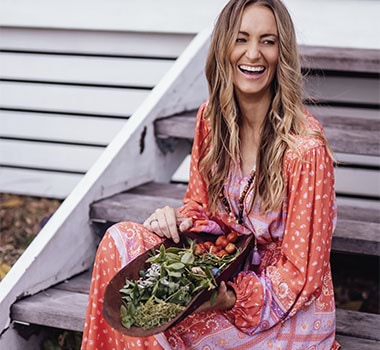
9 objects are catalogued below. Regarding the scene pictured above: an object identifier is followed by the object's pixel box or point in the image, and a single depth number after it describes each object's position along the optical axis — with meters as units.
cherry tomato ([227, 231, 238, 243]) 2.26
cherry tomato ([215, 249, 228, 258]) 2.22
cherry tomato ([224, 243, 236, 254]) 2.22
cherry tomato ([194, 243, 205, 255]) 2.20
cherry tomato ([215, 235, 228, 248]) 2.26
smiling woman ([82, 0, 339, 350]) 2.11
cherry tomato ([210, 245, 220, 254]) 2.24
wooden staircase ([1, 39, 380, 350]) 2.56
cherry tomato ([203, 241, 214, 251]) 2.26
